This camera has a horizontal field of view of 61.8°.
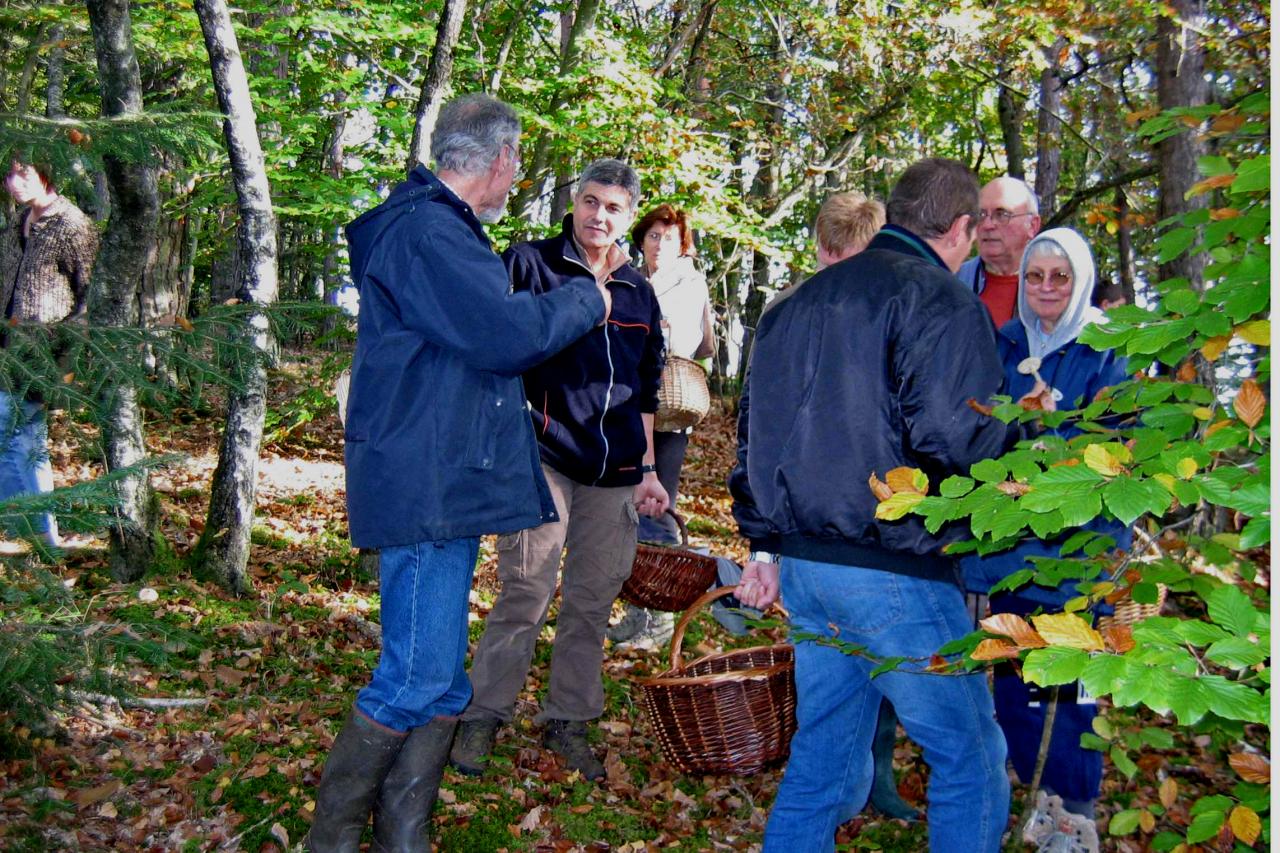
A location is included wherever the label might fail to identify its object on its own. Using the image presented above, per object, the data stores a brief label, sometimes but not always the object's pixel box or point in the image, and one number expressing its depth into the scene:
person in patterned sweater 5.46
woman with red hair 5.57
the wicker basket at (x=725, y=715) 3.48
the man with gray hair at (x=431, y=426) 3.05
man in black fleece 4.13
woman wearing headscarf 3.64
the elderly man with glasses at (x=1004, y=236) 4.50
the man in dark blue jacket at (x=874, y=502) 2.74
